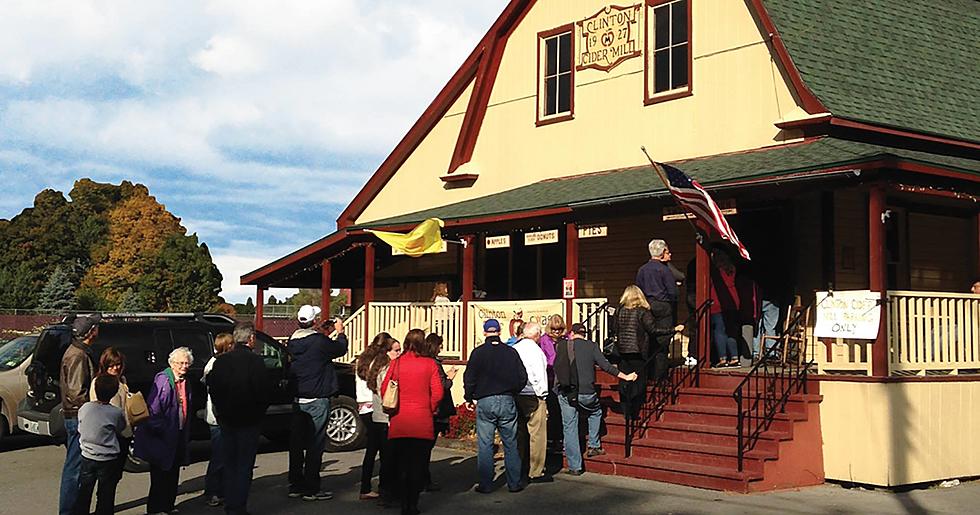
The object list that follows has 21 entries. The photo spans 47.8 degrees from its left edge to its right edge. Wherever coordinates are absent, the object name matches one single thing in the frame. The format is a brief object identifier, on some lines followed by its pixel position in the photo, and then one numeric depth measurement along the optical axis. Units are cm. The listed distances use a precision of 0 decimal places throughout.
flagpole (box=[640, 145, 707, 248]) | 1410
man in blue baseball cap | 1209
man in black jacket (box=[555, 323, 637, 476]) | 1355
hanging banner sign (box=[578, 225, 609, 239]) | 1666
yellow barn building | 1297
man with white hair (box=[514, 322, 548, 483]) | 1288
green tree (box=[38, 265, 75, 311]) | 7350
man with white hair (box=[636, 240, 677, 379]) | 1415
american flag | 1370
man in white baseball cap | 1182
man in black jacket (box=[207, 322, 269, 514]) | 1019
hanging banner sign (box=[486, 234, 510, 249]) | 1904
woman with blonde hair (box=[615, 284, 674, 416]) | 1395
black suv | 1461
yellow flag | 1939
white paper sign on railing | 1284
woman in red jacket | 1082
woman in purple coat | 1039
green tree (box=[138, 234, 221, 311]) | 7206
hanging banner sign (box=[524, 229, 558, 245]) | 1788
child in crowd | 960
